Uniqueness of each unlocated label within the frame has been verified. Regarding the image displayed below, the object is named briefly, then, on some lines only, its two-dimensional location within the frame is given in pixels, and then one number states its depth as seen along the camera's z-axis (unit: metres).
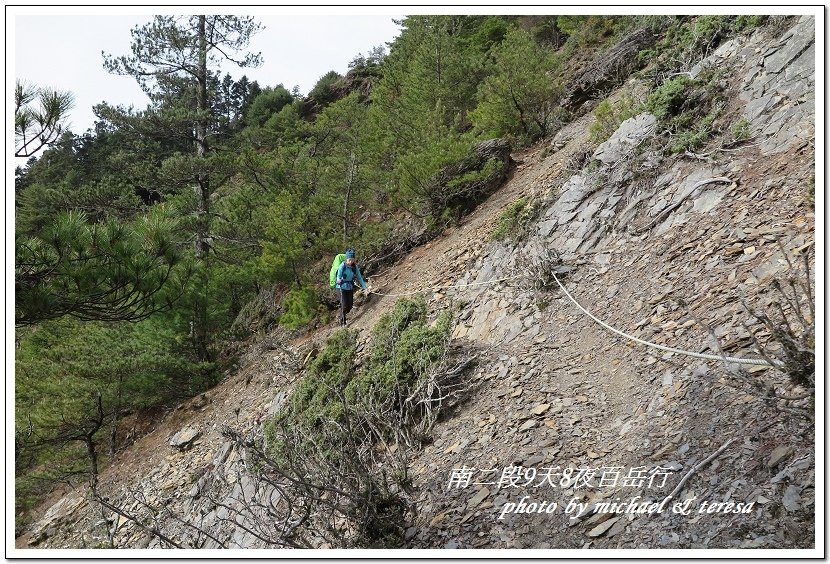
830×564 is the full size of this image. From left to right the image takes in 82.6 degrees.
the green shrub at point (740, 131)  5.36
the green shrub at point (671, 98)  6.54
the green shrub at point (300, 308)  10.06
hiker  8.26
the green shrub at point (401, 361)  5.49
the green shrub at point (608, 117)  7.67
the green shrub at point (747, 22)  6.43
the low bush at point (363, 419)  3.22
